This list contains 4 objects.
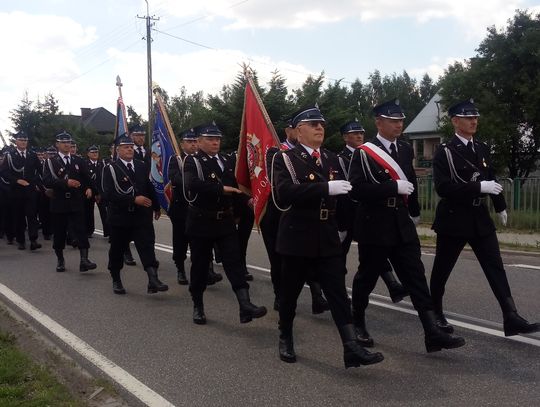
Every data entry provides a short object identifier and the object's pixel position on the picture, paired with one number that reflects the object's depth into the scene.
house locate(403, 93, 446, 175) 49.53
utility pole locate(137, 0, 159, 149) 28.40
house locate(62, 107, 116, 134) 78.94
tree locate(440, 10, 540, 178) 20.84
